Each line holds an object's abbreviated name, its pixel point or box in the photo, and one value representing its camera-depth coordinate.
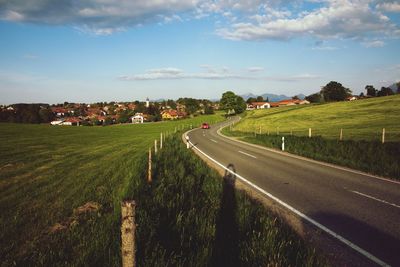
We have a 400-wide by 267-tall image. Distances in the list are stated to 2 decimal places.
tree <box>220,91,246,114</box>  115.16
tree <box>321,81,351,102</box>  99.31
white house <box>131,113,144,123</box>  127.58
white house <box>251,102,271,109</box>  159.06
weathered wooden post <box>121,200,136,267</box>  3.12
